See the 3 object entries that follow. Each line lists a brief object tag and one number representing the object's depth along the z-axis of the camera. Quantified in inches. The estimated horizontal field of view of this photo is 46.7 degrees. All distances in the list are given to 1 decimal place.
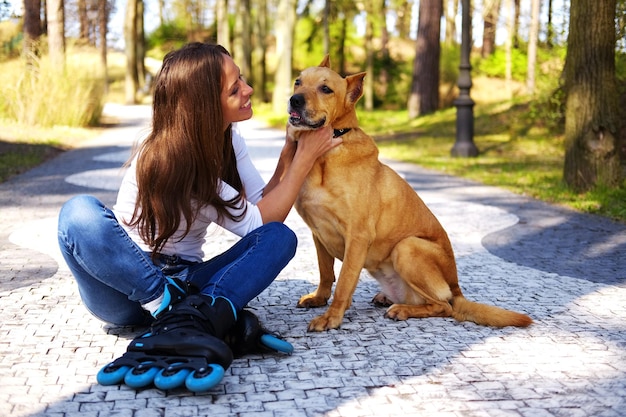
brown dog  160.2
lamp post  544.4
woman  134.4
